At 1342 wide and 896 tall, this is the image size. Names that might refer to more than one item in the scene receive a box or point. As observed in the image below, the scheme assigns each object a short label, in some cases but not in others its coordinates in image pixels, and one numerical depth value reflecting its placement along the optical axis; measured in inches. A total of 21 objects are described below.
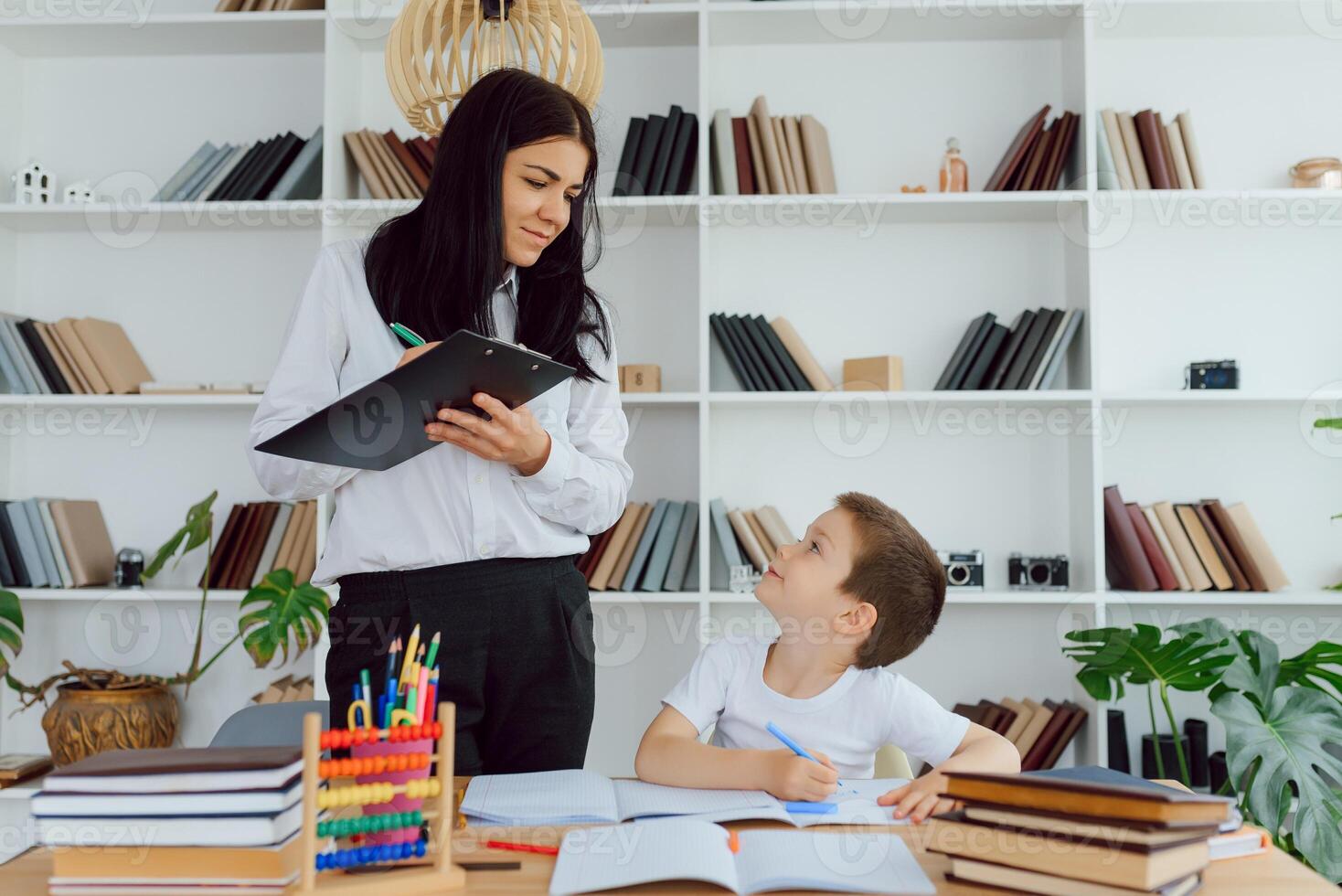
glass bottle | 119.6
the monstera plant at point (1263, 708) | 80.9
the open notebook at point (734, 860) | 36.2
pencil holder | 37.4
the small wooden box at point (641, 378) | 118.0
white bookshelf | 122.2
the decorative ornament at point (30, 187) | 123.5
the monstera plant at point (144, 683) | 107.2
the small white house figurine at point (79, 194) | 122.3
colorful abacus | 34.8
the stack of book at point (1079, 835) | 35.1
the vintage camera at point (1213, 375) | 117.0
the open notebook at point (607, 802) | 44.0
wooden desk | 36.9
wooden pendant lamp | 70.5
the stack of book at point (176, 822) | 35.4
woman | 59.3
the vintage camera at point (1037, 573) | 117.9
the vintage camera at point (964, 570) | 119.6
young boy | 58.4
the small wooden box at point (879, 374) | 117.3
